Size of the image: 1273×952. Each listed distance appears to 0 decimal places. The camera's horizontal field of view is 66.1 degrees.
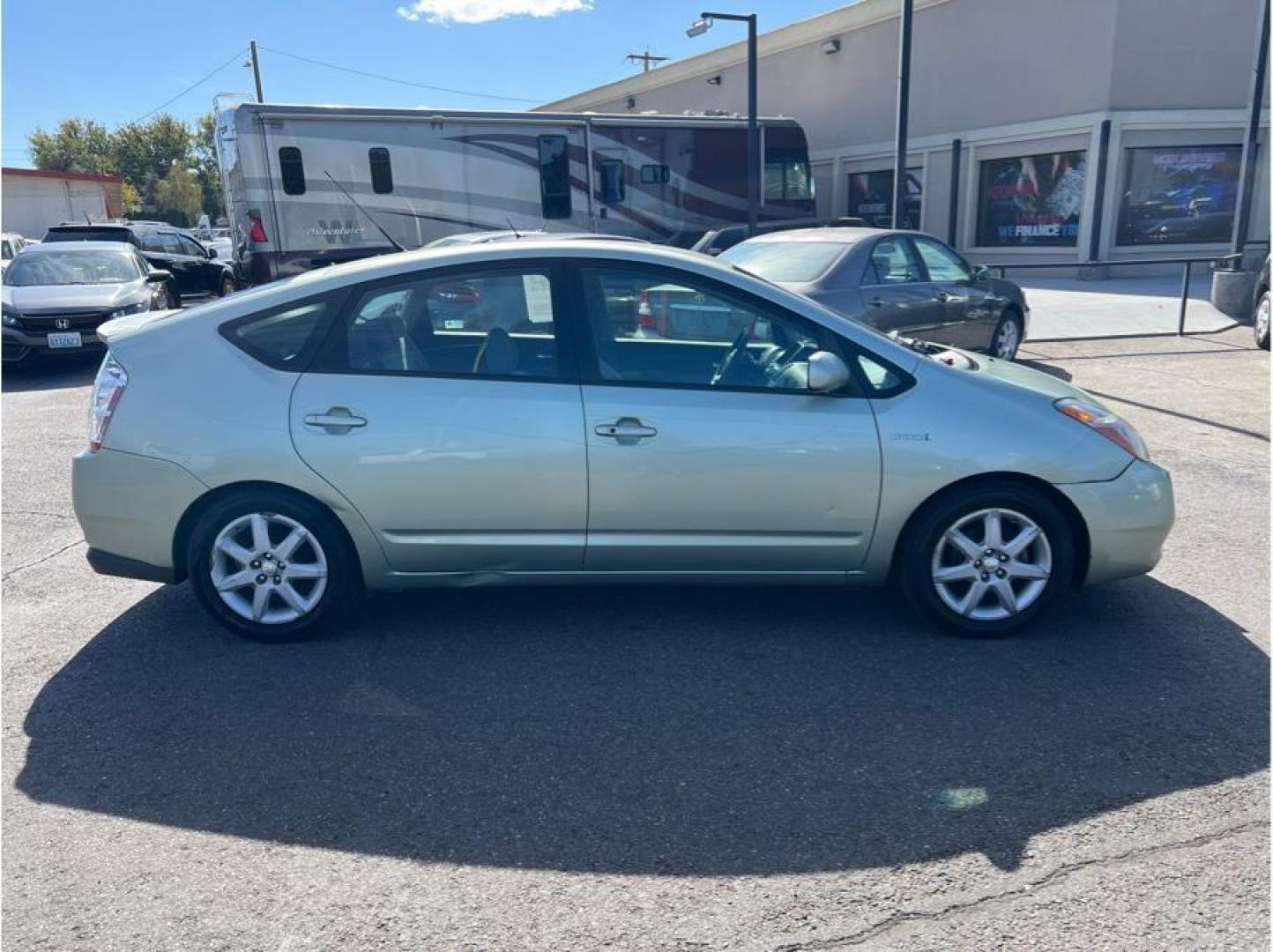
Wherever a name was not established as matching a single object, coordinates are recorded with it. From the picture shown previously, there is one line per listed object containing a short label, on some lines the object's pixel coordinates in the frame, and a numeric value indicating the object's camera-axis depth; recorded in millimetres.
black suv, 19250
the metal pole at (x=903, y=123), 12867
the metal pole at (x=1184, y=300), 13293
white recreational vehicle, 15414
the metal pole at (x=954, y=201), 23031
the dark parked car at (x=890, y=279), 8188
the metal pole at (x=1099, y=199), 19688
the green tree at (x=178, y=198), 64375
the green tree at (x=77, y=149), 67938
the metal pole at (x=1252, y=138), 15109
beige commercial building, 19547
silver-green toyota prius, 3877
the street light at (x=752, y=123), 15814
